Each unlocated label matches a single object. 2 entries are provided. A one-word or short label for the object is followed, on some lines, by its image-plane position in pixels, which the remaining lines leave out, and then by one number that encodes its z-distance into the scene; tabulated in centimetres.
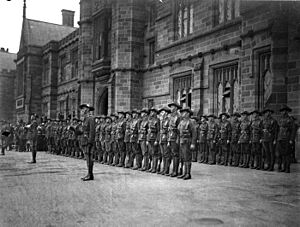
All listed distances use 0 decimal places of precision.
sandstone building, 1260
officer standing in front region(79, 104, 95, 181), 999
